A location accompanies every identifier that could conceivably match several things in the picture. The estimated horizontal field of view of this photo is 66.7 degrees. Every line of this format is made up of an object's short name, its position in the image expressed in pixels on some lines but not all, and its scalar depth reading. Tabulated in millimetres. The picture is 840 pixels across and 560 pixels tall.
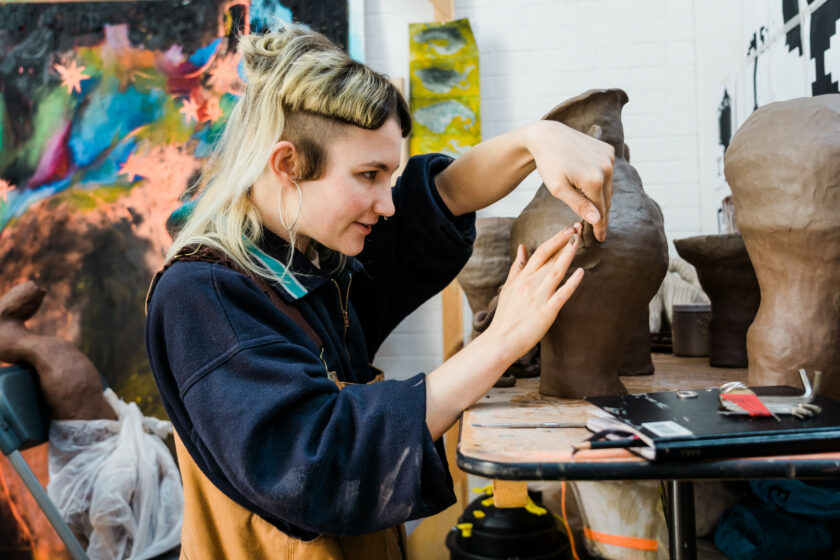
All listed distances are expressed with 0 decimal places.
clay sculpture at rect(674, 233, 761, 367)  1432
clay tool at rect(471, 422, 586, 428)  868
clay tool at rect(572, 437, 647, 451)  717
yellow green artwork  2729
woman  807
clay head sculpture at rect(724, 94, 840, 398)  926
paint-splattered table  667
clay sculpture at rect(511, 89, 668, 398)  1043
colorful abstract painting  2748
